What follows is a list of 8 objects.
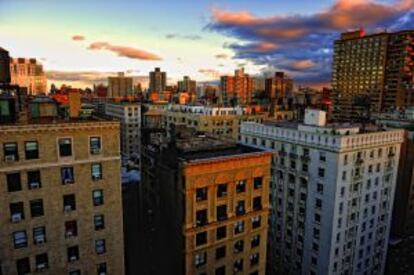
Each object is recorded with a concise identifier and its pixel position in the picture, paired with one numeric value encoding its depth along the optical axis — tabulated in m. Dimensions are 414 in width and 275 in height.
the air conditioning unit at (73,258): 34.35
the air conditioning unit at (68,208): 33.34
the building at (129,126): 160.25
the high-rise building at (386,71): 176.62
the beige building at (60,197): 30.62
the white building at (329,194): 58.53
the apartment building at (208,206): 38.44
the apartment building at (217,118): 116.06
